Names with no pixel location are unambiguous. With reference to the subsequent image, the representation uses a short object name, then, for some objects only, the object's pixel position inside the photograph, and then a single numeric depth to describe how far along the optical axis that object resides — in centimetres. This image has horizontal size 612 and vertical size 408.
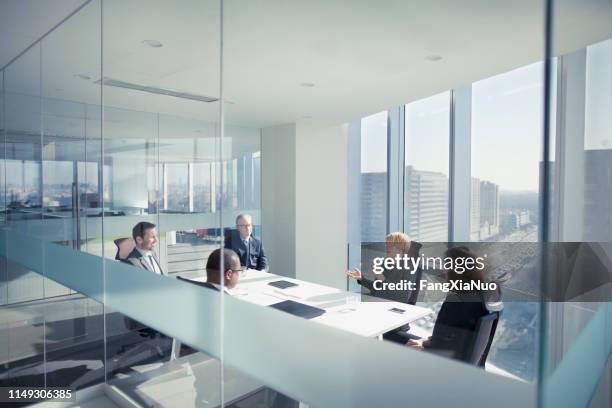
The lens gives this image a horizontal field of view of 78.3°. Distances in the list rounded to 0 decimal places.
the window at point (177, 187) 302
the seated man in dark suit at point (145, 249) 247
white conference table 204
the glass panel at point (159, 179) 228
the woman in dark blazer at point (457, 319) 124
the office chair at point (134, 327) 263
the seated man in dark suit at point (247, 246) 337
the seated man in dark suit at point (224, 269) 198
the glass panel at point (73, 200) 295
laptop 212
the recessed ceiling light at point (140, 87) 303
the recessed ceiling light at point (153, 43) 282
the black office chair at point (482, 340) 109
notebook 313
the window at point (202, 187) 270
